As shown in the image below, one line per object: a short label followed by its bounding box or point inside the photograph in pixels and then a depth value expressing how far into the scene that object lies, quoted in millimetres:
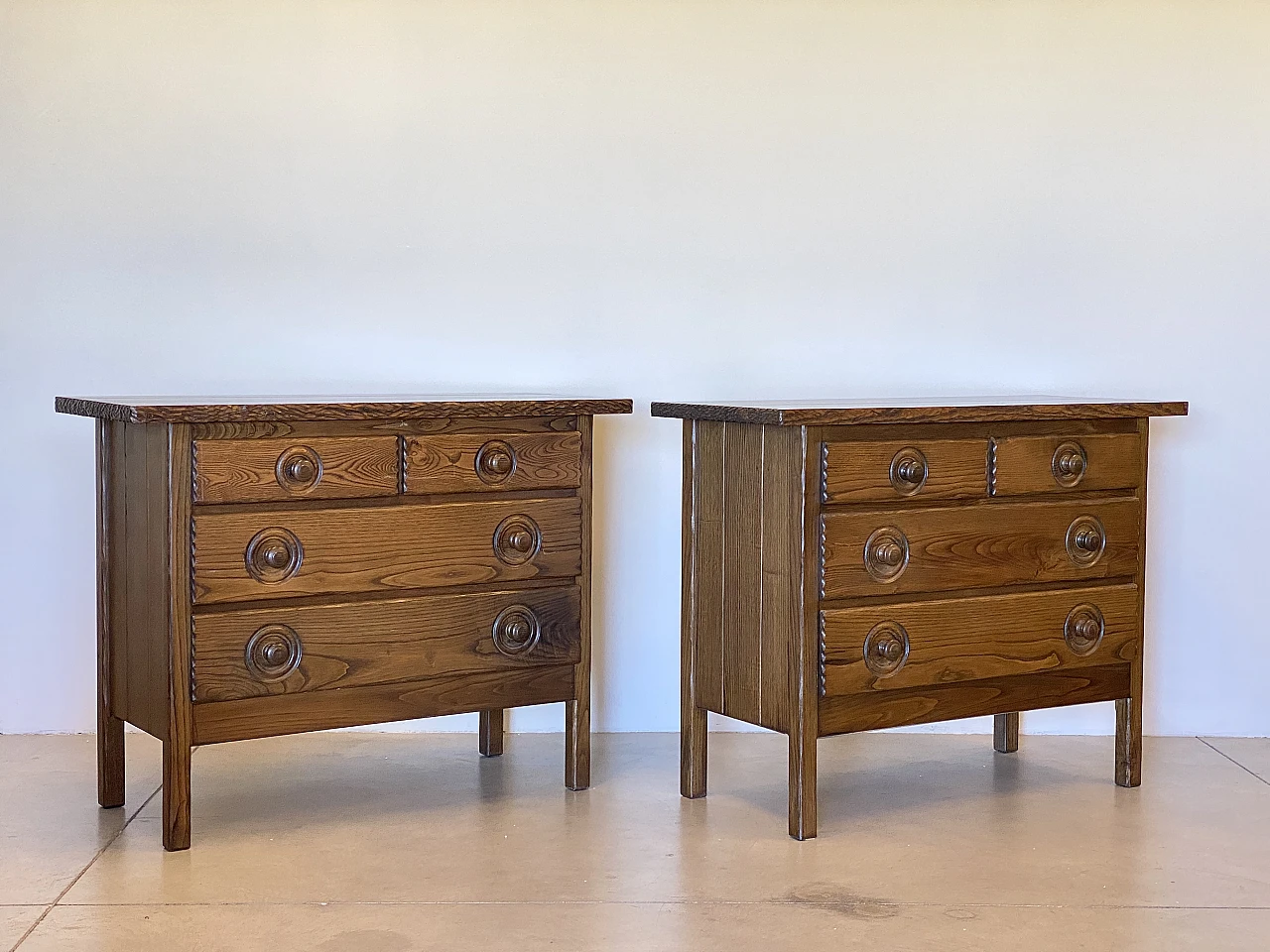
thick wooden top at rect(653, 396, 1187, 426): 2803
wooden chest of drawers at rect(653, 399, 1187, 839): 2873
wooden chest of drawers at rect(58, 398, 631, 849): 2744
